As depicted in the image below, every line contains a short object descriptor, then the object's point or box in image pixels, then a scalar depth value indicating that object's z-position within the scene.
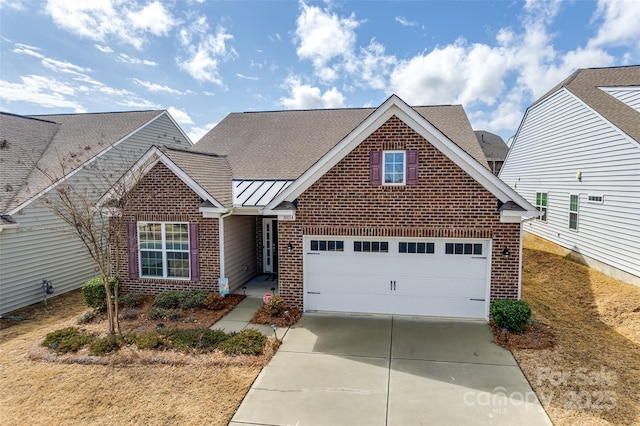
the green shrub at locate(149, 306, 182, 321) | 9.76
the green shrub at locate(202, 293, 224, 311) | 10.35
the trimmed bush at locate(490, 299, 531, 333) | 8.45
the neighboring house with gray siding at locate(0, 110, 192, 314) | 11.38
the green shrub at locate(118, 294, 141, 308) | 10.80
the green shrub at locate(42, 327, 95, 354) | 8.02
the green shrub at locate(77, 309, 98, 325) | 9.90
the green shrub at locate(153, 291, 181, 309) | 10.53
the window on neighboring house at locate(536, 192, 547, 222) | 17.62
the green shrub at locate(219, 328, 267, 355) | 7.68
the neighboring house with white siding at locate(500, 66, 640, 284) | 11.74
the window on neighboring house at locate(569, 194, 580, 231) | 14.76
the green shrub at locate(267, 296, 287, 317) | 9.70
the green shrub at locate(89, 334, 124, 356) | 7.81
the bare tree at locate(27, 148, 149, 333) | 8.40
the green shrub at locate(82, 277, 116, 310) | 10.49
